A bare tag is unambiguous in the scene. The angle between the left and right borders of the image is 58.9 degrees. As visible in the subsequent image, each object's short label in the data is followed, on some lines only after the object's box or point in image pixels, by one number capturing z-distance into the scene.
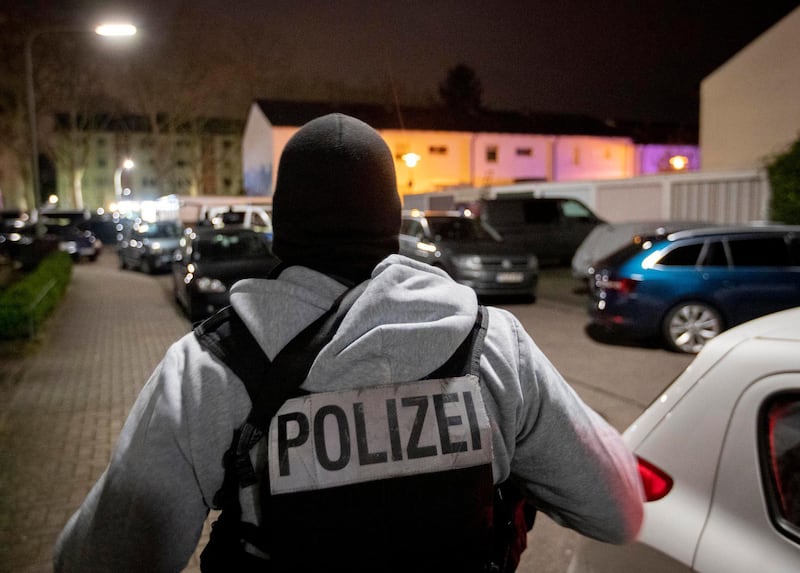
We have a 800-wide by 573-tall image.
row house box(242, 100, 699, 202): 46.56
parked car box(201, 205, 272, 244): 21.59
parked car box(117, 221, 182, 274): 22.16
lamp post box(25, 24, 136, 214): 14.52
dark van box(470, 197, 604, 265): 20.39
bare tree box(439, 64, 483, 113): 80.12
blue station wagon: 9.18
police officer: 1.27
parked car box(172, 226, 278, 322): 11.71
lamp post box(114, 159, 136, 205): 50.01
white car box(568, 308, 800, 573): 1.75
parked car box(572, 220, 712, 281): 14.34
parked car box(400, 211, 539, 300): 13.89
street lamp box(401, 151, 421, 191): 28.91
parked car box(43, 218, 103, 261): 27.30
